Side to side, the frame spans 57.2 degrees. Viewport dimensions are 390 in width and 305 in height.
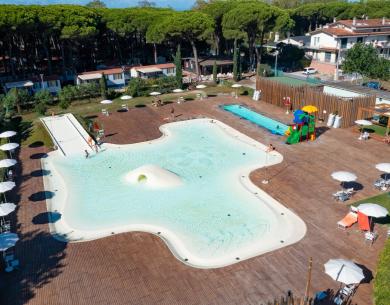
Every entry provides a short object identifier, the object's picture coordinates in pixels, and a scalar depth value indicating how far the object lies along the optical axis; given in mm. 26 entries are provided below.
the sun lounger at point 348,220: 19538
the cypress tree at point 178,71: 49938
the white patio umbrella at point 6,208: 19428
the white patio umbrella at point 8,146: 27372
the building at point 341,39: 61562
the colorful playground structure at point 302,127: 31250
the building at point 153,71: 59188
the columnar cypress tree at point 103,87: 46362
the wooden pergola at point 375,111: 32134
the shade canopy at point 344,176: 21859
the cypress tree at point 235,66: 53722
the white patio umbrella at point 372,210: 18156
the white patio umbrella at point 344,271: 13992
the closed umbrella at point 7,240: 16766
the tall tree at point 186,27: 55375
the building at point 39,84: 49562
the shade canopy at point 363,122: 30750
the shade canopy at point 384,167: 22609
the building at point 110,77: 53719
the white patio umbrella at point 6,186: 21688
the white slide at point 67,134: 32312
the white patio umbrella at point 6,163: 24605
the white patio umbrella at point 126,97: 43328
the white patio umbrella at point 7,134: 29769
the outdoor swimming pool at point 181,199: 19453
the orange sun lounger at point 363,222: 18984
